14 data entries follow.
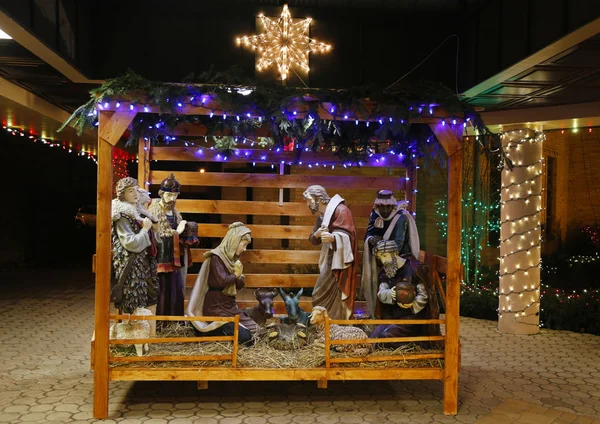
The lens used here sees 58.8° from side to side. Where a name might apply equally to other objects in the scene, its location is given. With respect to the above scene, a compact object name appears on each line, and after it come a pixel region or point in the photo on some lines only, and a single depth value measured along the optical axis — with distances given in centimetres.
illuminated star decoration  694
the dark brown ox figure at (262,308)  554
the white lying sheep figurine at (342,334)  508
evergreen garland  450
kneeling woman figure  524
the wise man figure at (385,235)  567
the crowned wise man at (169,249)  564
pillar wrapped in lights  793
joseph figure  562
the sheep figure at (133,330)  506
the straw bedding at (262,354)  477
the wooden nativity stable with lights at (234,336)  452
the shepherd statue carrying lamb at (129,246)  497
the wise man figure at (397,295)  512
